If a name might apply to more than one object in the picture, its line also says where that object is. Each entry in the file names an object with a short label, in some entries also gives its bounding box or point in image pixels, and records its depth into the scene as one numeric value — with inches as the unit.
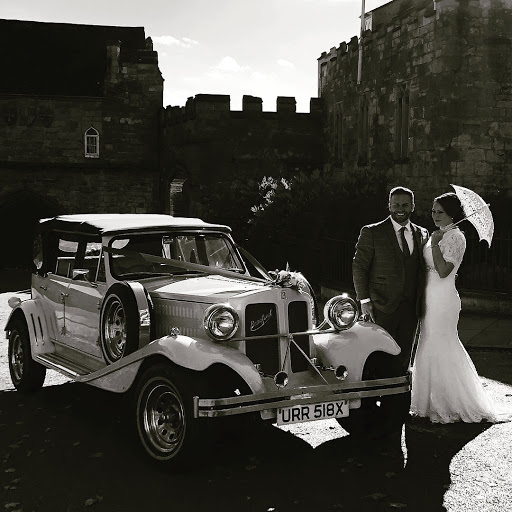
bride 286.2
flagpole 933.2
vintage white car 231.3
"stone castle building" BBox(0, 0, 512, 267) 761.6
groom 291.9
